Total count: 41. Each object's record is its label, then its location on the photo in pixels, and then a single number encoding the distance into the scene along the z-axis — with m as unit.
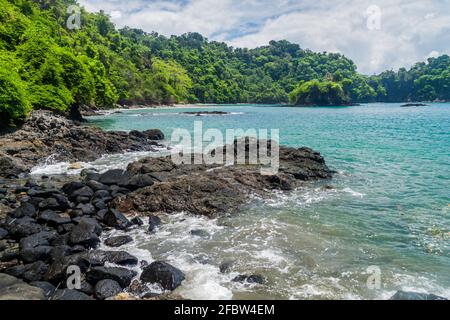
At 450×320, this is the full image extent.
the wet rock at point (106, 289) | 9.47
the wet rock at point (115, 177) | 20.25
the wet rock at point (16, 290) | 8.36
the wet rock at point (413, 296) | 9.22
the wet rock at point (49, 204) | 16.03
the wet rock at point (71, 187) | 18.45
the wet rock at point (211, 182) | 17.25
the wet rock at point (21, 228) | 13.21
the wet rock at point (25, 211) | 14.83
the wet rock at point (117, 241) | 13.15
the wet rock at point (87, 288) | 9.65
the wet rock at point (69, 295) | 8.77
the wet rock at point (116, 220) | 14.80
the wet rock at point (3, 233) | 13.11
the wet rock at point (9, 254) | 11.54
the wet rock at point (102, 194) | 18.06
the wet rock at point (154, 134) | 44.70
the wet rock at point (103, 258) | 10.95
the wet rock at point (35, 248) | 11.45
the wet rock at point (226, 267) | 11.12
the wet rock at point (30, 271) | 10.30
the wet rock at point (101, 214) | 15.43
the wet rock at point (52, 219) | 14.34
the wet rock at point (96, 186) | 19.08
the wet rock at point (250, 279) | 10.45
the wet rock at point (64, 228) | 13.97
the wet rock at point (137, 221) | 15.31
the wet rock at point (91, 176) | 20.78
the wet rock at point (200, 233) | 14.16
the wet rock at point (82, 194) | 17.71
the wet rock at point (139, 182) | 19.88
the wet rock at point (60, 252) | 11.33
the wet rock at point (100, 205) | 16.75
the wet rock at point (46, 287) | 9.39
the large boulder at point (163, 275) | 10.09
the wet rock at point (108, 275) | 10.10
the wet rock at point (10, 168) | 22.67
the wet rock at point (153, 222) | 14.76
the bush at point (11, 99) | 29.77
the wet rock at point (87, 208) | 15.83
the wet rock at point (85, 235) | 12.69
